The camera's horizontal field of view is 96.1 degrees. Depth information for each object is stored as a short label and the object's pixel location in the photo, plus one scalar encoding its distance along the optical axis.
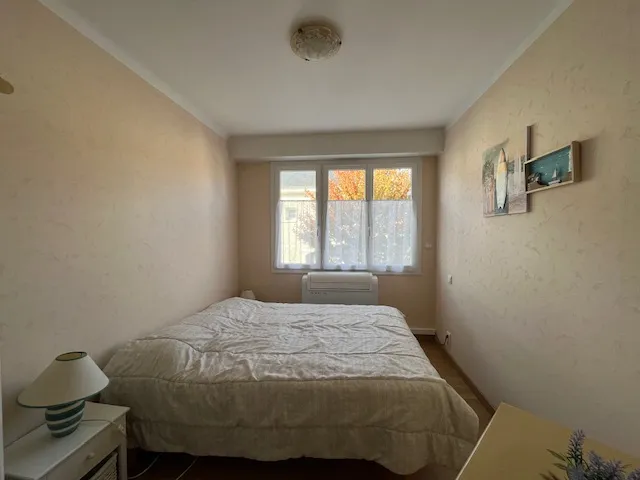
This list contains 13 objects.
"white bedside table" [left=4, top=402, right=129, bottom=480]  1.12
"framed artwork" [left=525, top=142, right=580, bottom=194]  1.36
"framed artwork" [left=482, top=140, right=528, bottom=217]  1.84
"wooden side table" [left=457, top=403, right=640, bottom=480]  0.72
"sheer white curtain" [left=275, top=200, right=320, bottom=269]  3.90
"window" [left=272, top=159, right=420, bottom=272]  3.77
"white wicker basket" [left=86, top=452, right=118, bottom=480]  1.29
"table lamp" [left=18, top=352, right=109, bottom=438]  1.20
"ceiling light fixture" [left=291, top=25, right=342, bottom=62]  1.67
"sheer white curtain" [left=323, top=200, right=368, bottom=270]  3.81
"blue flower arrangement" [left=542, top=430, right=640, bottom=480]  0.53
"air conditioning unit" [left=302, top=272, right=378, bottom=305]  3.62
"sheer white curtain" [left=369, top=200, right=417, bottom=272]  3.76
